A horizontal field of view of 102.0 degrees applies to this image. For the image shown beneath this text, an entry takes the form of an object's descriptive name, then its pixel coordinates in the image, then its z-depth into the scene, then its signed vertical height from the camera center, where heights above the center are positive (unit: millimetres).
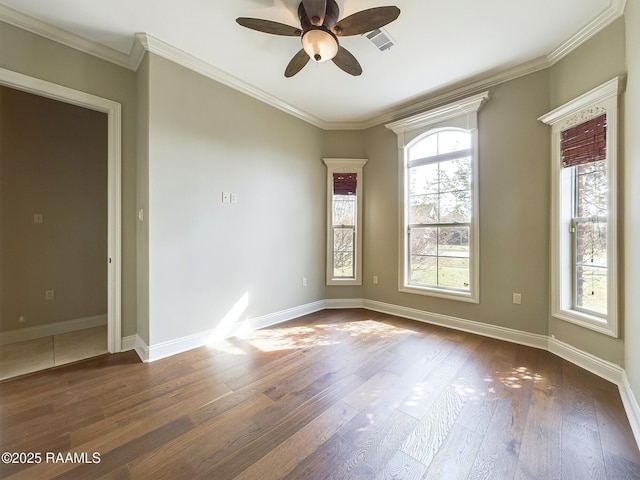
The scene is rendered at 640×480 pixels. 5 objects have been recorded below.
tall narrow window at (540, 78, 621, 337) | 2010 +260
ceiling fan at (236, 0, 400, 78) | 1734 +1527
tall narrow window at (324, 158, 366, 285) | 3992 +303
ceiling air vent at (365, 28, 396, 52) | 2189 +1750
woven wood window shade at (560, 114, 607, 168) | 2088 +833
